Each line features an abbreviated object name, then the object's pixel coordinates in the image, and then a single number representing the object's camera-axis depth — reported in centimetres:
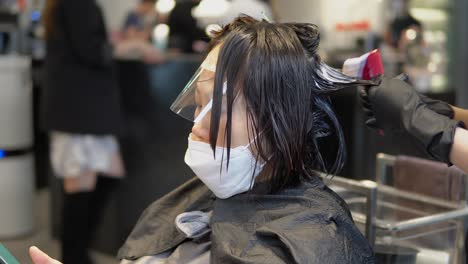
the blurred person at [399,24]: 402
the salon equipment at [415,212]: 151
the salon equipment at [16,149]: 346
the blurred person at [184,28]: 439
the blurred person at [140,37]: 304
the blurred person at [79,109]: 264
